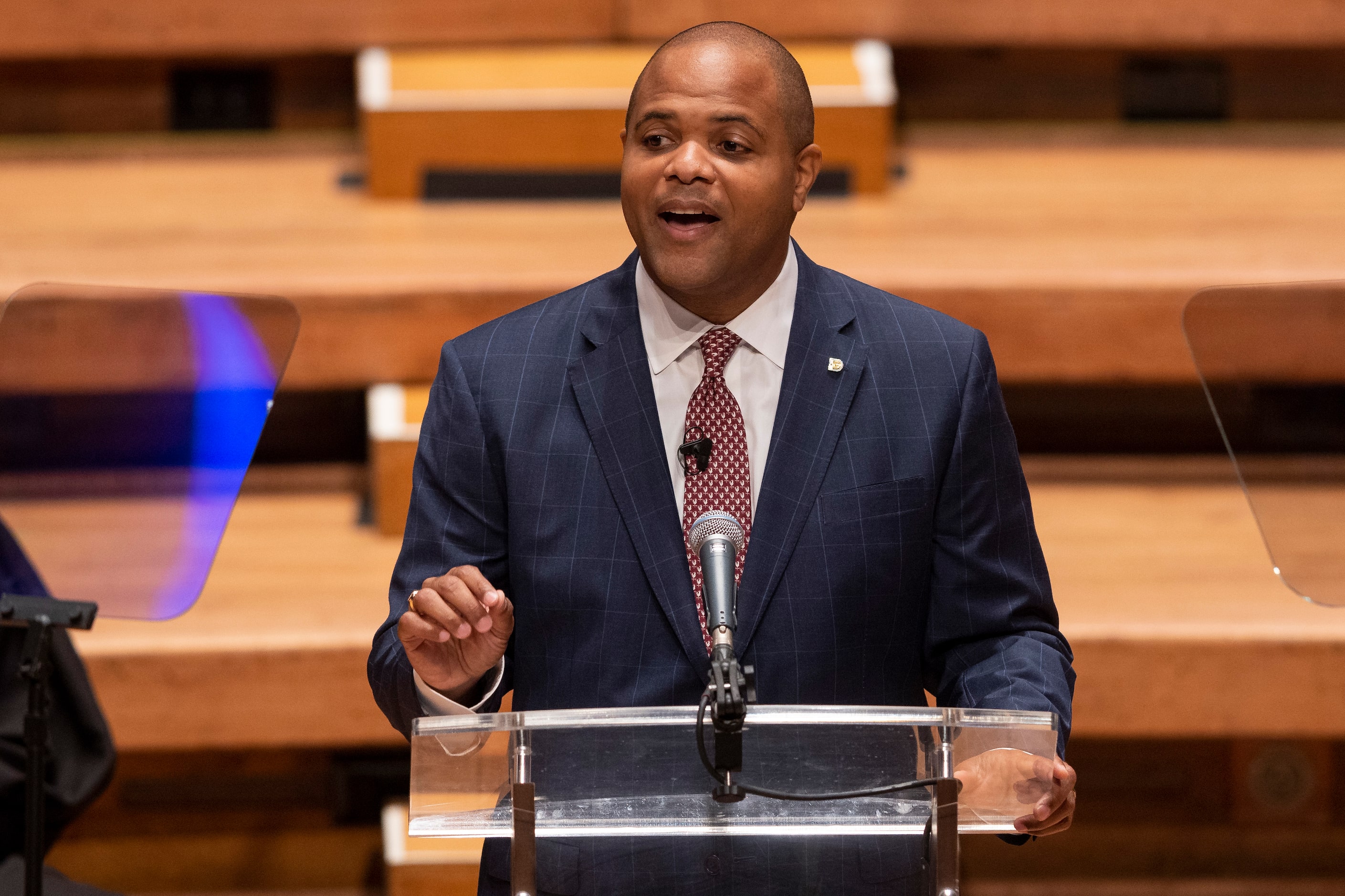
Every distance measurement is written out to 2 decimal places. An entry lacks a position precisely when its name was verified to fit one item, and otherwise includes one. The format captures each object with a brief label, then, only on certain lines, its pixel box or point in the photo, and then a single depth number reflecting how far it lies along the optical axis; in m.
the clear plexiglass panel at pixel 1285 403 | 12.16
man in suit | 11.88
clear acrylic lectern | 11.67
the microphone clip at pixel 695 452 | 11.89
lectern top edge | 11.65
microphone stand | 11.58
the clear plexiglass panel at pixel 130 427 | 12.21
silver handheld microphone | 11.60
